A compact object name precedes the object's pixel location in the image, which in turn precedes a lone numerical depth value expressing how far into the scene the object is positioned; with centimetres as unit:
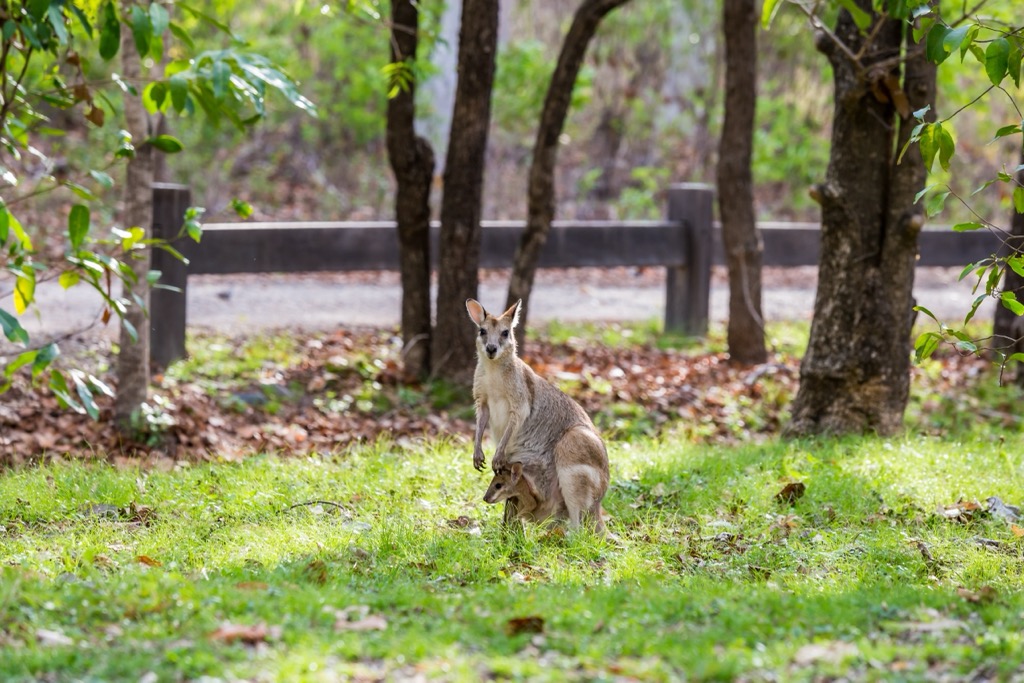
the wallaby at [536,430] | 1190
